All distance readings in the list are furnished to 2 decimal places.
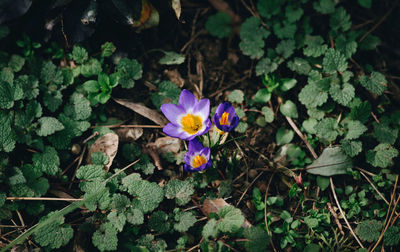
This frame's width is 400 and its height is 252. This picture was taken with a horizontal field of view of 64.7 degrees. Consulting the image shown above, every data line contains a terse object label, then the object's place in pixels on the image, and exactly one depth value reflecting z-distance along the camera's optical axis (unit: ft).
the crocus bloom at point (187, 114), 5.91
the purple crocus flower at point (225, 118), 5.50
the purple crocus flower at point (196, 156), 5.80
